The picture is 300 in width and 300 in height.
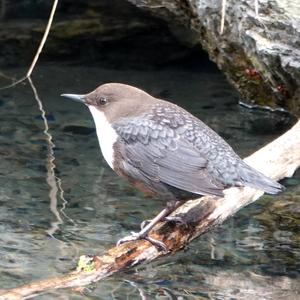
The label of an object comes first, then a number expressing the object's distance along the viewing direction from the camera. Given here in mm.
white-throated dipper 7605
